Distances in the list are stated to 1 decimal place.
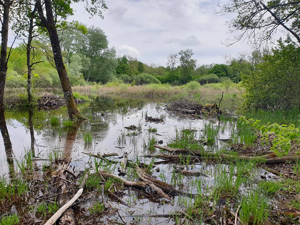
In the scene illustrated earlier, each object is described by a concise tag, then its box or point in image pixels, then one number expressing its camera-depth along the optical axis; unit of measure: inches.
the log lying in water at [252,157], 164.6
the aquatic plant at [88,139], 223.8
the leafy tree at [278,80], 379.2
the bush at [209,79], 1931.6
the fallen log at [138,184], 117.0
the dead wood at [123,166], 145.3
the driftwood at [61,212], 79.1
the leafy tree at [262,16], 405.7
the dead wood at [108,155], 180.1
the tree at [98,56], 1909.4
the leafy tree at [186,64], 1957.4
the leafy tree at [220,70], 2170.4
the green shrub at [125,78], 2058.6
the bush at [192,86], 1055.6
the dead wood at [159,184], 119.7
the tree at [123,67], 2384.0
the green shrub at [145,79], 1896.9
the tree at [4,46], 262.4
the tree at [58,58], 329.1
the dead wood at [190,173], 146.4
